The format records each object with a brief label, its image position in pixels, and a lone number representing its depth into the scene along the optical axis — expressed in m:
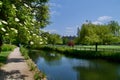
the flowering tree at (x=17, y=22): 2.19
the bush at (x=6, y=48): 17.91
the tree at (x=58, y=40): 31.92
